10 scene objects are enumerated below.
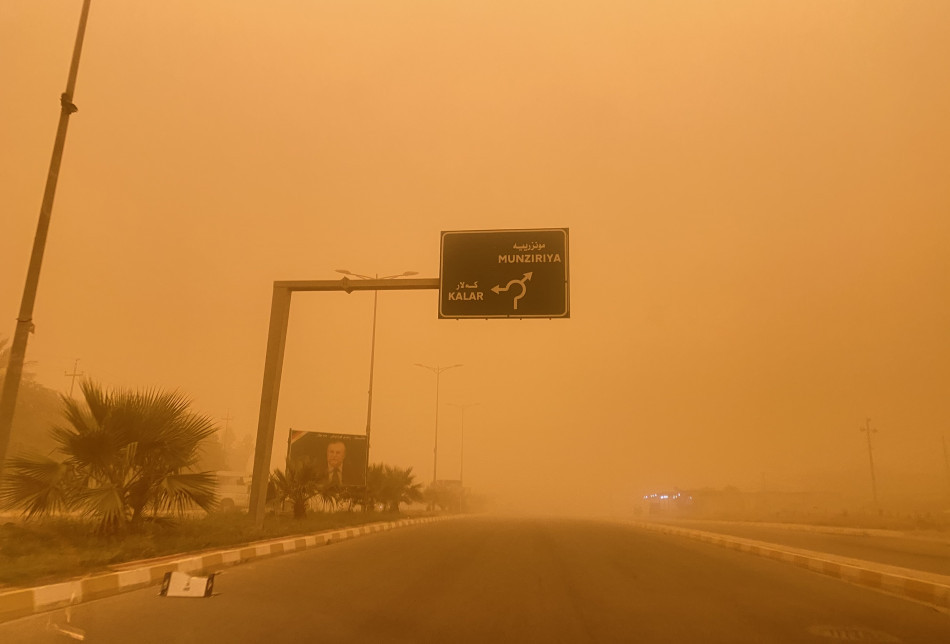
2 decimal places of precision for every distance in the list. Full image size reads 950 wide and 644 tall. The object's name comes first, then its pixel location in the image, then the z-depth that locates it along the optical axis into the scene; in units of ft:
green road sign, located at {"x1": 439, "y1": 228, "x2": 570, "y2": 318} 57.36
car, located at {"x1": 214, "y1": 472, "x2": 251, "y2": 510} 124.06
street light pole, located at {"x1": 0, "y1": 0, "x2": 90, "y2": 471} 31.37
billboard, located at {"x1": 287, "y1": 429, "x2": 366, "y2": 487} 109.60
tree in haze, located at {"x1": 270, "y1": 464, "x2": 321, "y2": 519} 76.74
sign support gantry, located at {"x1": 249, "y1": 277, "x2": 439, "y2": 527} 59.11
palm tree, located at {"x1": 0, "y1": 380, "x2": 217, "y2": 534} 37.52
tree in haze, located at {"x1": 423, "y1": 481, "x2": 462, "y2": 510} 181.15
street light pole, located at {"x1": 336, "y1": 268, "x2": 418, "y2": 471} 111.65
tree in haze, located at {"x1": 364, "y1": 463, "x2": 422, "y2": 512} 122.11
